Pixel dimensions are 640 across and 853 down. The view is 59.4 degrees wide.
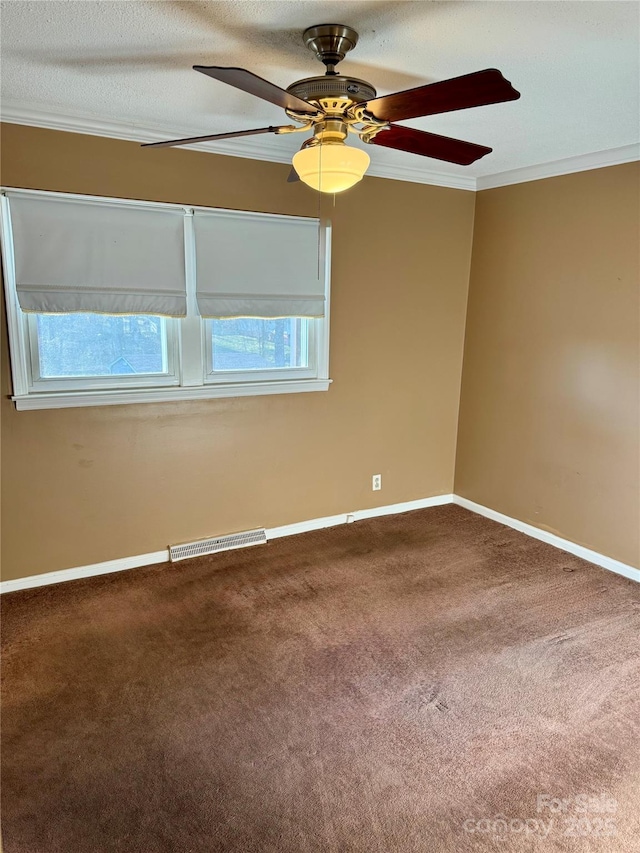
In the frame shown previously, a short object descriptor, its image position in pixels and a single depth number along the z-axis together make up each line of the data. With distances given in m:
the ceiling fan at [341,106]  1.55
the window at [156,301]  2.84
